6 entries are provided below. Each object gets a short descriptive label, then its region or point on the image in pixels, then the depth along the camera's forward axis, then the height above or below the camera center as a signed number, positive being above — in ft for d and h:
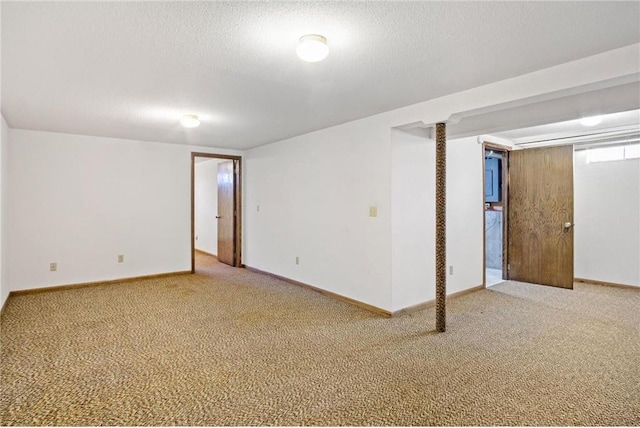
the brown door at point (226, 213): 21.53 -0.20
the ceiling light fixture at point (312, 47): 6.49 +3.07
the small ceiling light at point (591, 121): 13.19 +3.35
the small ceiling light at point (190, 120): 12.49 +3.26
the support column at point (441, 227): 10.67 -0.57
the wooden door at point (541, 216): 15.99 -0.40
